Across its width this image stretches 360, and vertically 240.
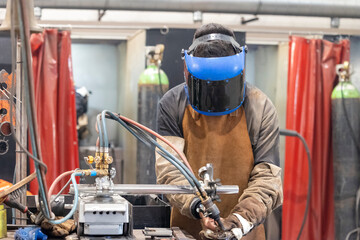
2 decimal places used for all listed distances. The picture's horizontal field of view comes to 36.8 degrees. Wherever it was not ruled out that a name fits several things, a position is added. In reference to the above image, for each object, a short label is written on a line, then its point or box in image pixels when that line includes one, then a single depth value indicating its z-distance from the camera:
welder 2.09
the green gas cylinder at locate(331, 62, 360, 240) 4.22
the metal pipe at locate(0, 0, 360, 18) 4.05
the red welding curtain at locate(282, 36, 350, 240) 4.34
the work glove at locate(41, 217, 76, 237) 1.73
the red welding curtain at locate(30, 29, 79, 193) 3.91
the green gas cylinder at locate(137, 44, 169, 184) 3.95
